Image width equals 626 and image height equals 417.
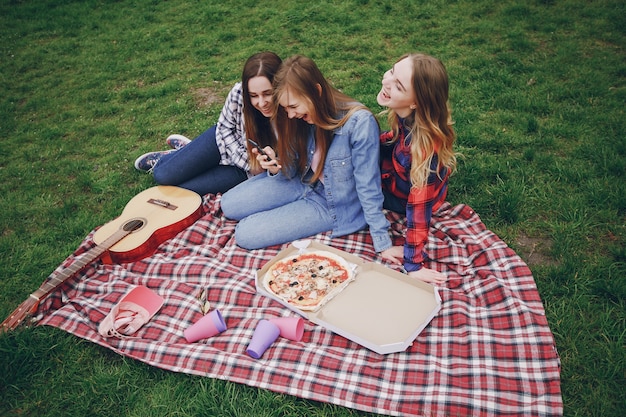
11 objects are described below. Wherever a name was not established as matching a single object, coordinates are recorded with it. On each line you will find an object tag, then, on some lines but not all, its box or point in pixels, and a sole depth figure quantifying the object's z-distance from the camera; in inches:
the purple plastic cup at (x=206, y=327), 126.2
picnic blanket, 106.4
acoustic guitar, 142.6
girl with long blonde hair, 126.3
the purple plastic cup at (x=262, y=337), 117.3
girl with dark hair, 149.8
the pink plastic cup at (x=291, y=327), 122.4
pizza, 131.6
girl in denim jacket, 137.6
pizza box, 120.1
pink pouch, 128.3
